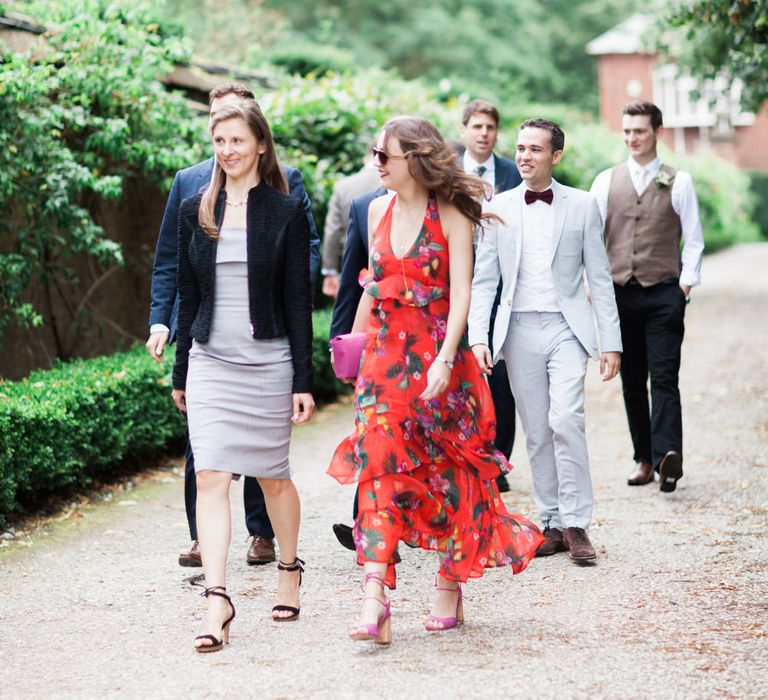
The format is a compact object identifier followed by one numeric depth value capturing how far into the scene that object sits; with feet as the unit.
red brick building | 167.32
